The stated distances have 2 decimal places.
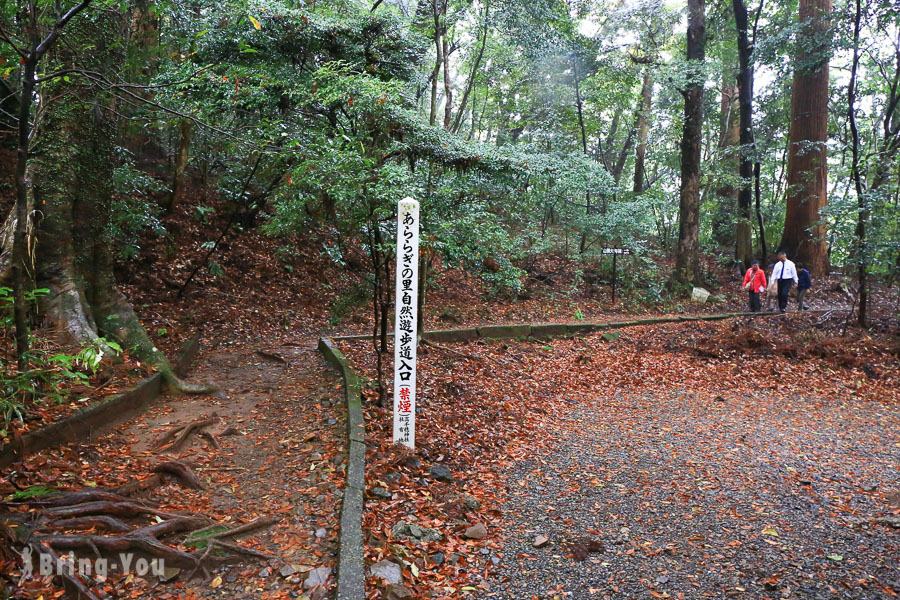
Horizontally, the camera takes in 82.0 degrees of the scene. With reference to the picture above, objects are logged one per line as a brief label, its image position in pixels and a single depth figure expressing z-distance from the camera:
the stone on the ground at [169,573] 2.81
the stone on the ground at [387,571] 3.14
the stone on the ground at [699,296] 16.00
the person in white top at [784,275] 12.93
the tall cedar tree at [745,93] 15.57
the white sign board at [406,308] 4.86
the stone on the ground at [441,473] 4.81
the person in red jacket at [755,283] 14.02
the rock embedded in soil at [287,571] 3.00
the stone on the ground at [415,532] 3.71
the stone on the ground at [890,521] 4.07
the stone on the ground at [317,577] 2.94
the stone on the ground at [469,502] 4.36
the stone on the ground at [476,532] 3.91
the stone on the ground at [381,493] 4.15
